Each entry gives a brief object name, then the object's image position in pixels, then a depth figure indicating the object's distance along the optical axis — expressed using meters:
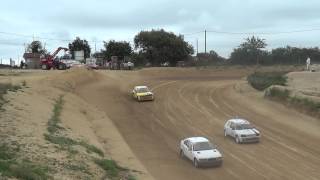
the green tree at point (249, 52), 147.77
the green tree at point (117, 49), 145.88
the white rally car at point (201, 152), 35.75
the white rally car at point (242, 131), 42.98
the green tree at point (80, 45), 157.25
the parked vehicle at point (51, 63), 100.12
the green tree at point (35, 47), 169.38
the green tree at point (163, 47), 140.88
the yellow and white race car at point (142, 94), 65.75
